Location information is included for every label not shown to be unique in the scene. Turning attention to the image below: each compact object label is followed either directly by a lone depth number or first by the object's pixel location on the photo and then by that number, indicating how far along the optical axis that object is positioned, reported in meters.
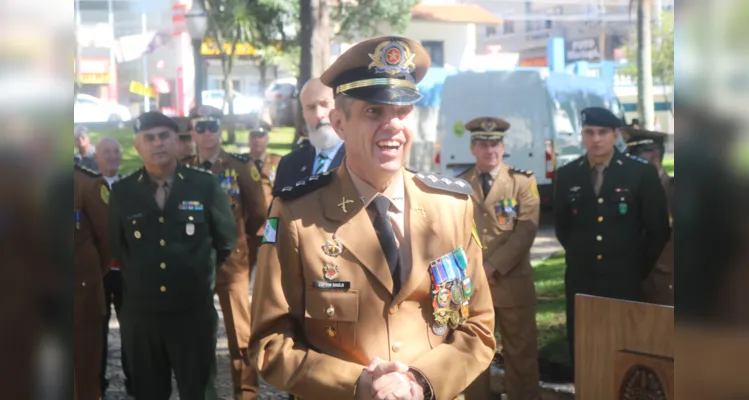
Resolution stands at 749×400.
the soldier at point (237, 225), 6.18
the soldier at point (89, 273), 5.56
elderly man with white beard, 5.00
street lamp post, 16.44
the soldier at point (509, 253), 6.04
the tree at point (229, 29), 25.73
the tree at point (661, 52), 36.88
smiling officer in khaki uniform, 2.53
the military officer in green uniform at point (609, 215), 5.75
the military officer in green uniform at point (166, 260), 4.93
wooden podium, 3.16
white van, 15.80
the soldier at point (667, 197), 6.29
